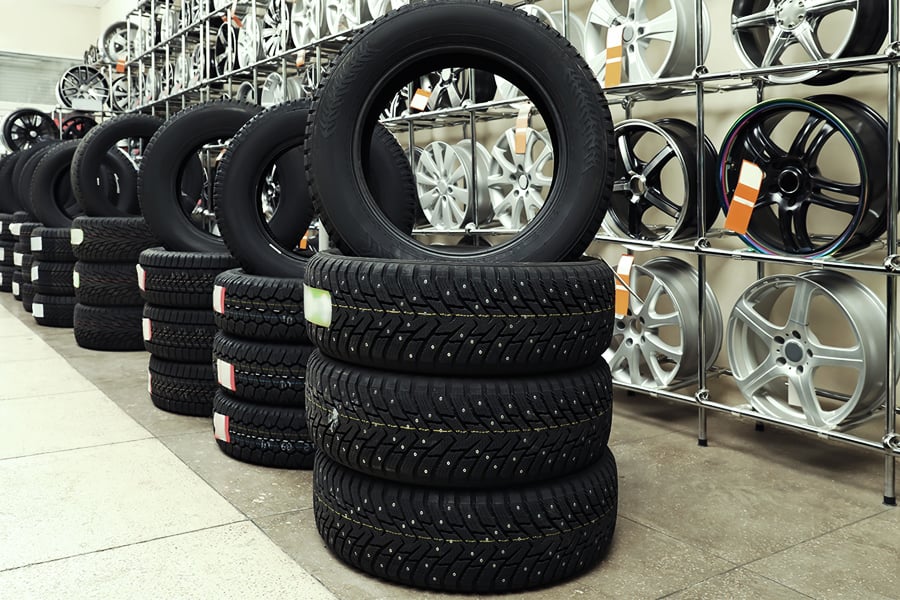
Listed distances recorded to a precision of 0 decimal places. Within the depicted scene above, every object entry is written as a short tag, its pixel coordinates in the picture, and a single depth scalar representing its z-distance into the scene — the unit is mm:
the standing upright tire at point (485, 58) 2227
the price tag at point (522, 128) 3749
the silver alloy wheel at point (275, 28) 7047
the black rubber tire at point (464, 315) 1977
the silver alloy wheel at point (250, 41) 7613
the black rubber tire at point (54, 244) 6344
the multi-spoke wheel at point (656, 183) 3576
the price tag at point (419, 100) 4965
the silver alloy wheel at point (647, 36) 3688
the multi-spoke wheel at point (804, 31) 2898
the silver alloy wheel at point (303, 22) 6684
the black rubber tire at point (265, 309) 3035
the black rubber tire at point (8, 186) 9781
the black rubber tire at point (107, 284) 5422
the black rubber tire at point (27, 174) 8205
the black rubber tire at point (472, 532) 2014
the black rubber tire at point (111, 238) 5383
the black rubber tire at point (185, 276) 3848
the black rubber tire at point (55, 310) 6543
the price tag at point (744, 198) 3090
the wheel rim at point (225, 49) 8367
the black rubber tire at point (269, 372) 3047
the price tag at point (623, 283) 3486
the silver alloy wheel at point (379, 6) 5719
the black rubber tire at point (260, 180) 3195
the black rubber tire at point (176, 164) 4105
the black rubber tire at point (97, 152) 5629
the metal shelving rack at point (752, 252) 2721
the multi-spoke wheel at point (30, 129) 12496
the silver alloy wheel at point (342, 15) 5969
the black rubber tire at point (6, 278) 9172
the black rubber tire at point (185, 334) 3832
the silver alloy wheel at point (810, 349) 2918
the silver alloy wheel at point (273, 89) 7688
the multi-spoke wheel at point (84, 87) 12695
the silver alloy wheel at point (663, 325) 3645
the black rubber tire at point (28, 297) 7469
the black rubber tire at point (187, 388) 3816
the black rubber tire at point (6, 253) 8789
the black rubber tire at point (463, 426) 1987
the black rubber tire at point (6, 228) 8532
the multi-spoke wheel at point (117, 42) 12766
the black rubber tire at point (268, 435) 3033
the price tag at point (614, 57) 3662
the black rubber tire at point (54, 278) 6438
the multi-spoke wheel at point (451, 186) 5039
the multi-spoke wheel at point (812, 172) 2871
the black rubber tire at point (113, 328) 5488
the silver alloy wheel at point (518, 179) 4609
